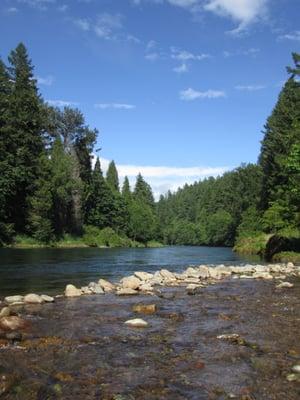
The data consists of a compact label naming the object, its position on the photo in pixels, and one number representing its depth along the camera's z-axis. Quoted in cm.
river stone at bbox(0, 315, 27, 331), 1048
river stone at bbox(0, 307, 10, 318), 1141
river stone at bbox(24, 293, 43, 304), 1432
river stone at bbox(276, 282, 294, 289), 1854
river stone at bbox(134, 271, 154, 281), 2103
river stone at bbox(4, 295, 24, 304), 1443
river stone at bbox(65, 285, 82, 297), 1597
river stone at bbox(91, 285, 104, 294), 1673
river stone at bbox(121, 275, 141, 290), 1752
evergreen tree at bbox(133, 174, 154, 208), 14950
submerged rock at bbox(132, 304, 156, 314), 1304
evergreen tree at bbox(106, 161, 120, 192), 13892
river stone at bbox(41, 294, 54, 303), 1452
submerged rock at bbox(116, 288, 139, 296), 1642
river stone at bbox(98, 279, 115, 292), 1752
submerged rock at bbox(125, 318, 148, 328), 1113
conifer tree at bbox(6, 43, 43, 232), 6294
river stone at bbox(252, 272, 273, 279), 2248
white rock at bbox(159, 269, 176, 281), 2103
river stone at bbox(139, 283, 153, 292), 1764
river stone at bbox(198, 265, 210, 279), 2271
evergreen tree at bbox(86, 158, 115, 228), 9362
